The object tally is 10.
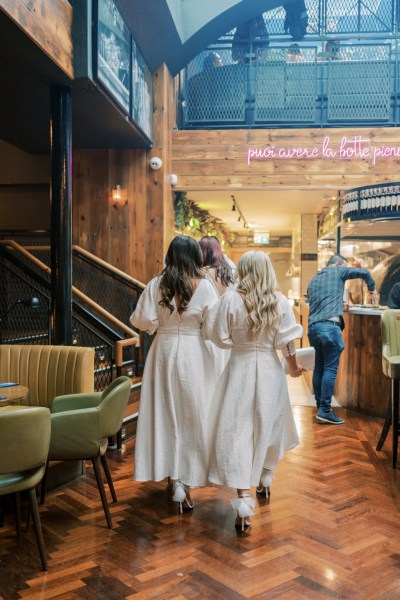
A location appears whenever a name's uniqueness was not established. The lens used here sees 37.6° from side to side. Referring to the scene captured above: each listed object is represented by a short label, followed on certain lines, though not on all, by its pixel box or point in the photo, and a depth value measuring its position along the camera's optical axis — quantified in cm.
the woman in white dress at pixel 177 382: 341
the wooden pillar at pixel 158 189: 782
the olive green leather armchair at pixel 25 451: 260
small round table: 312
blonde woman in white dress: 322
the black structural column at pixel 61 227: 482
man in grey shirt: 574
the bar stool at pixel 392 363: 428
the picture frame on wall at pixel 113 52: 501
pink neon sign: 832
